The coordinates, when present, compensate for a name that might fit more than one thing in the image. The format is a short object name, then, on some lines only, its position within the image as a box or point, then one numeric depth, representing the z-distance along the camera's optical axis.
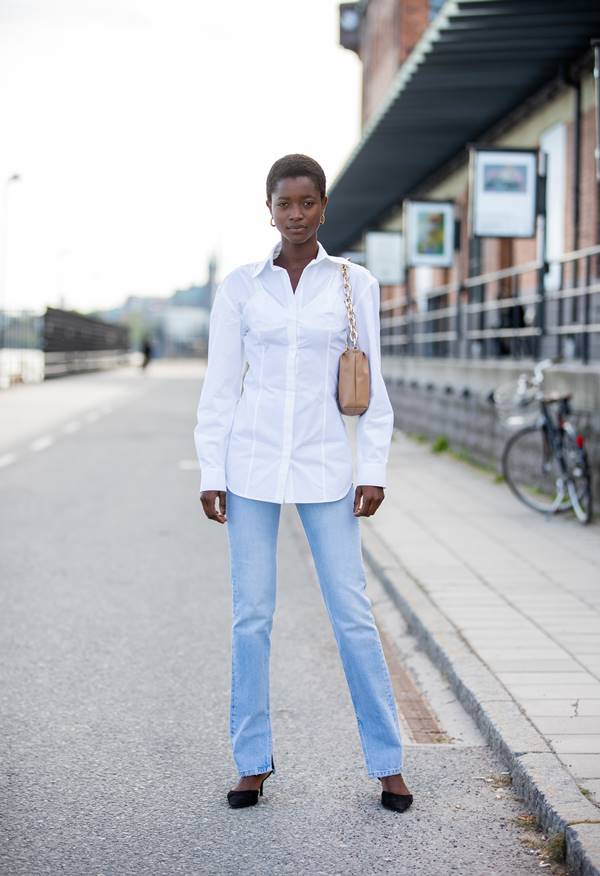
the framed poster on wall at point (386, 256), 26.84
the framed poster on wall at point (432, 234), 21.84
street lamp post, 51.38
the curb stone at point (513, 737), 3.71
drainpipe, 16.47
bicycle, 10.64
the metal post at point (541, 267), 14.25
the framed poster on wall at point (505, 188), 15.43
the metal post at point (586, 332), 12.06
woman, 4.08
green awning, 14.04
